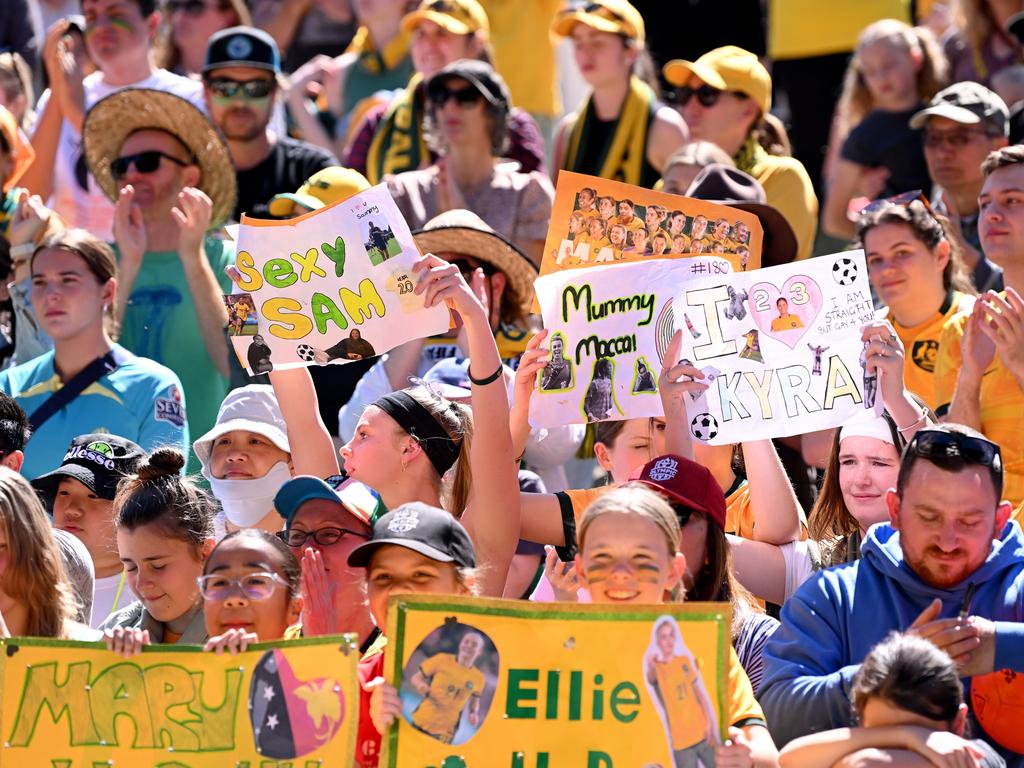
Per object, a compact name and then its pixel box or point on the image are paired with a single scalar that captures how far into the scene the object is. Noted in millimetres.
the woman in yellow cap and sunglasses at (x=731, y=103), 17828
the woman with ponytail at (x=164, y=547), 10937
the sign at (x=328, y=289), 11859
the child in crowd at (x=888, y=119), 18344
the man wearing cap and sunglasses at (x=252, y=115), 17719
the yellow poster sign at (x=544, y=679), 8734
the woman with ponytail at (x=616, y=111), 18516
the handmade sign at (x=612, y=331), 12336
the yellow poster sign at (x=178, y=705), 9031
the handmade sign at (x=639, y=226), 12953
